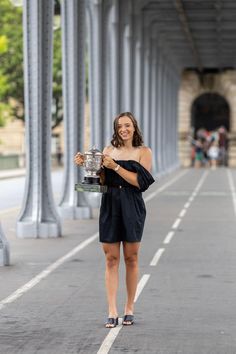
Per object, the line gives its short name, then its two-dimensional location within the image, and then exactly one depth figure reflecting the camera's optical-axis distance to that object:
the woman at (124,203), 10.93
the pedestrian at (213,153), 85.12
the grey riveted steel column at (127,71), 47.75
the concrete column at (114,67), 41.03
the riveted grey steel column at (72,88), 28.53
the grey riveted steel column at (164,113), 75.12
